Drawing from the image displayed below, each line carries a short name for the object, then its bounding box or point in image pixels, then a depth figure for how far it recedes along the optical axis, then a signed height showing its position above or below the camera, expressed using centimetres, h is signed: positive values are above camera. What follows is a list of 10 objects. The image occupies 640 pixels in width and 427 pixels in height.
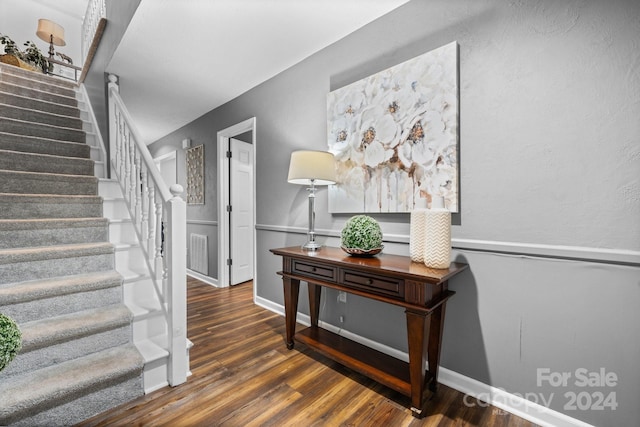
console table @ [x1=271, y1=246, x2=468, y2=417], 140 -49
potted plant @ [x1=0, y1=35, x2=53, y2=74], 359 +208
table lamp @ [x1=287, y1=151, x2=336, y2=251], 201 +27
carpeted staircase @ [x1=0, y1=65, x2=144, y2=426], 136 -48
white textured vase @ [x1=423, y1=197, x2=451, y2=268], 146 -17
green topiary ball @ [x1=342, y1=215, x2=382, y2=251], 172 -17
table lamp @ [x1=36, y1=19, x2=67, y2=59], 419 +262
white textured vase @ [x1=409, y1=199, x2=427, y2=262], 157 -14
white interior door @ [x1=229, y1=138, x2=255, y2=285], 373 -6
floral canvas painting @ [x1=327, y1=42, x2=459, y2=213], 165 +47
